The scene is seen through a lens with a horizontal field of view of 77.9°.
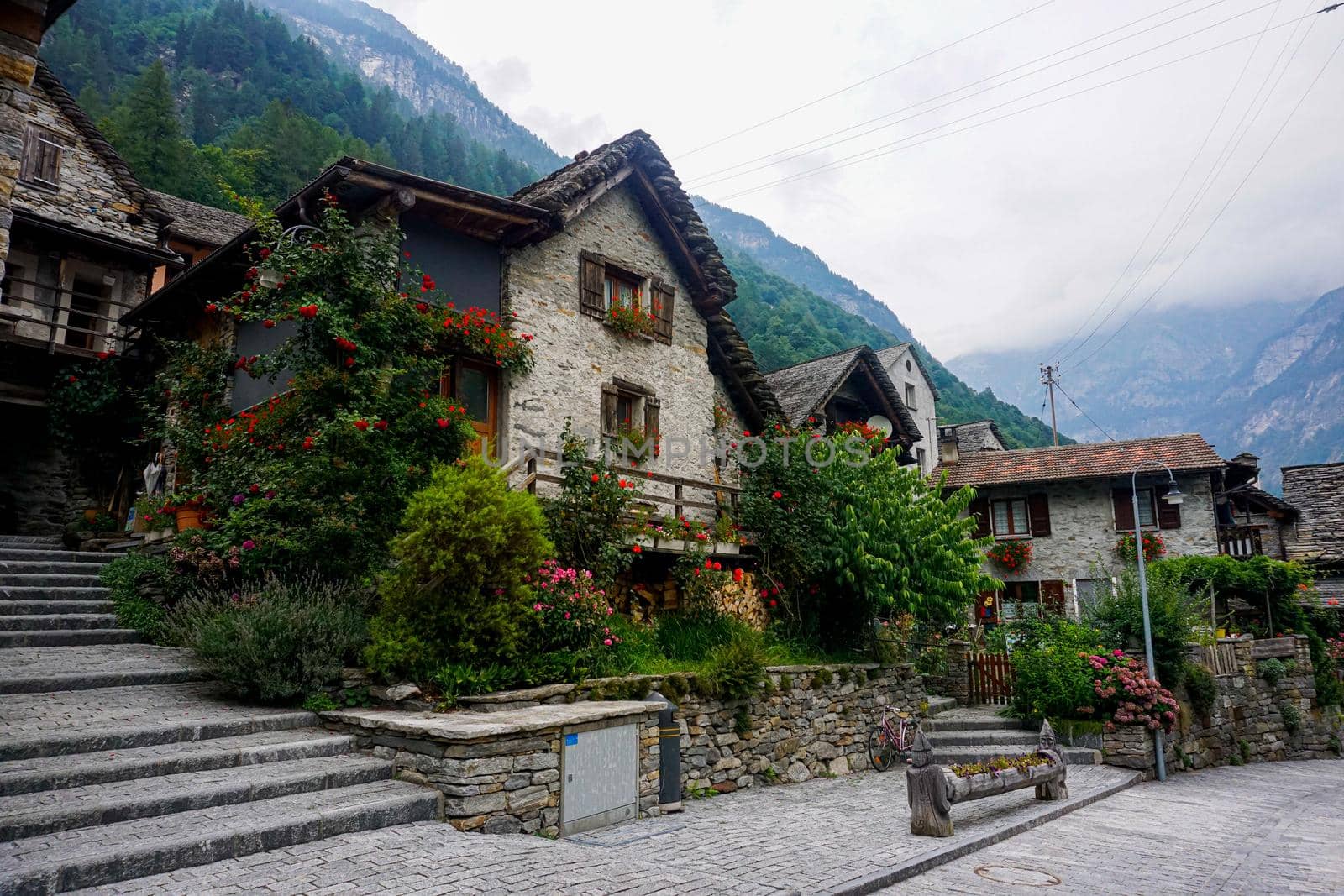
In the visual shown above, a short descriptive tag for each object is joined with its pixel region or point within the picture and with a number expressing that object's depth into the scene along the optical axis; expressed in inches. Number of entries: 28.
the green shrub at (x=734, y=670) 402.8
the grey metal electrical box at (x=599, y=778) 288.2
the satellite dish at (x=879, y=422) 914.7
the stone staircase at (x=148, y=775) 202.1
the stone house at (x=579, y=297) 491.5
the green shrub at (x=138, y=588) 402.6
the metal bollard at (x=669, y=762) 335.3
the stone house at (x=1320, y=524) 1059.9
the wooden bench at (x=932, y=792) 327.3
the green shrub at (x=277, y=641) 317.7
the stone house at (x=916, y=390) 1212.5
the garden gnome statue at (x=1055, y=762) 426.9
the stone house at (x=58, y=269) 692.7
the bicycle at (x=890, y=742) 514.6
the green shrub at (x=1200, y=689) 639.1
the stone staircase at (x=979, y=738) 529.7
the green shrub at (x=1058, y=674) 577.6
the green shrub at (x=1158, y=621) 611.2
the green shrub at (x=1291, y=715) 783.7
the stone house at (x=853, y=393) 872.9
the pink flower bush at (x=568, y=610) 358.3
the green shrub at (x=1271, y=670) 772.6
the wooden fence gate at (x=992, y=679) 651.5
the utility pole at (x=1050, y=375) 1590.8
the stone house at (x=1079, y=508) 1013.8
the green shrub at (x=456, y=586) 328.8
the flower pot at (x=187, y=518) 426.9
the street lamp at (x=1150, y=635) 547.8
